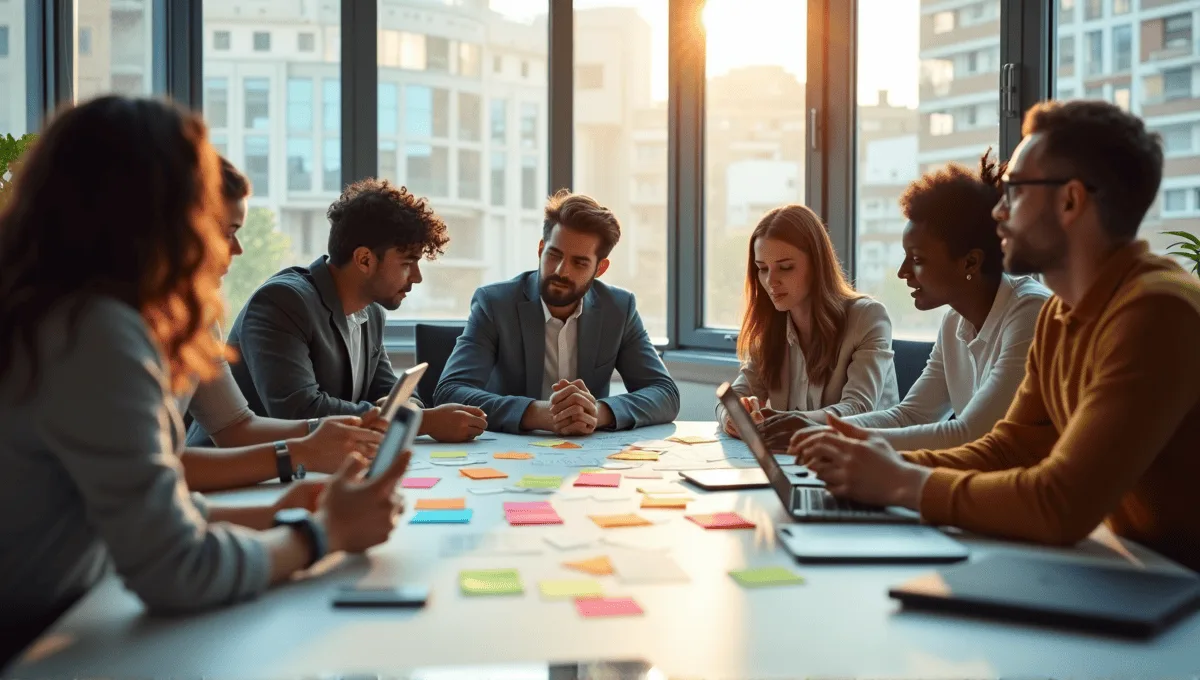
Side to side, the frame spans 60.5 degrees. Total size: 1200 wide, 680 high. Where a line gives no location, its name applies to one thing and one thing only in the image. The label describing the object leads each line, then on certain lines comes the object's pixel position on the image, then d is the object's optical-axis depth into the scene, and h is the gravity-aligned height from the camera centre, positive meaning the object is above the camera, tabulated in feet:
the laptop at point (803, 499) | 5.45 -1.23
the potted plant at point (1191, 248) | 9.09 +0.32
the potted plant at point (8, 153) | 9.92 +1.23
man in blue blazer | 11.06 -0.51
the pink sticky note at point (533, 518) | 5.53 -1.28
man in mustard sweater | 4.73 -0.47
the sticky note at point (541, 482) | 6.58 -1.30
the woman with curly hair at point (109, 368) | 3.59 -0.31
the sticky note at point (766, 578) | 4.38 -1.27
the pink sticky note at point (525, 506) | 5.85 -1.29
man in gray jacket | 9.44 -0.31
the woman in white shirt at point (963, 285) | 7.90 -0.02
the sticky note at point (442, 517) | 5.56 -1.28
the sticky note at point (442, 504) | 5.91 -1.29
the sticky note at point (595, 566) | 4.56 -1.28
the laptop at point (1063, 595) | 3.68 -1.18
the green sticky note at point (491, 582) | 4.25 -1.27
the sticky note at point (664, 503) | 5.94 -1.28
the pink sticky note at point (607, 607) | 3.98 -1.27
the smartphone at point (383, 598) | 4.02 -1.24
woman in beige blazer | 9.89 -0.47
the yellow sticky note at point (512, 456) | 7.80 -1.33
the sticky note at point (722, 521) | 5.46 -1.28
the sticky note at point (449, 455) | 7.89 -1.34
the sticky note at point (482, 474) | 6.91 -1.30
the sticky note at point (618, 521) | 5.47 -1.28
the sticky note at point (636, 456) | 7.81 -1.33
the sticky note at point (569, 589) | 4.20 -1.27
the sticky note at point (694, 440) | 8.80 -1.35
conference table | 3.41 -1.27
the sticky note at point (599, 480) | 6.63 -1.29
